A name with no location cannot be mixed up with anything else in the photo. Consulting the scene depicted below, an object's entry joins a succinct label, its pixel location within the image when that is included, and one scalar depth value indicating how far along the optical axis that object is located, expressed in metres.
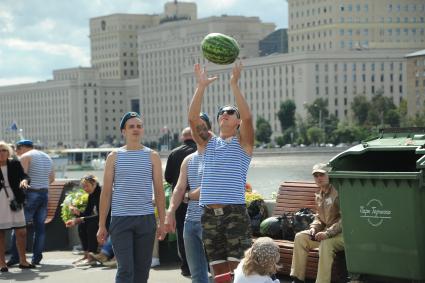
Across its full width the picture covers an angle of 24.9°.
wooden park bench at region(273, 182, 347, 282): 9.45
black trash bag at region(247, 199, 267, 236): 11.14
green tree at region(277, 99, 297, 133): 135.00
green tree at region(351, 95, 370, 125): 127.19
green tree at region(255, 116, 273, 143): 137.38
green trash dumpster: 8.22
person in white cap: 9.10
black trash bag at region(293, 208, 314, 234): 10.06
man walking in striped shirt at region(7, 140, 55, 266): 12.37
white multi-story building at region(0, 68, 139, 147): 187.62
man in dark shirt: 10.03
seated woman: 12.11
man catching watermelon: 7.74
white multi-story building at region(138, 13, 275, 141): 163.75
